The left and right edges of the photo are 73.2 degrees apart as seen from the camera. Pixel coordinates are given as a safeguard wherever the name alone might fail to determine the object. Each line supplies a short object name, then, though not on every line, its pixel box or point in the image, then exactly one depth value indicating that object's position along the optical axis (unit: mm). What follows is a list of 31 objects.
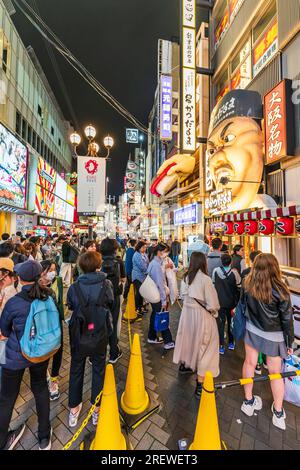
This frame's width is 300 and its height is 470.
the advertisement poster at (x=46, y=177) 19652
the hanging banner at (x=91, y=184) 7363
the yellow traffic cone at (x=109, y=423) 2119
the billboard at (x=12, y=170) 12672
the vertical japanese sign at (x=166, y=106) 17094
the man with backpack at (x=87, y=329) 2605
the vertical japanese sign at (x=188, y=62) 11047
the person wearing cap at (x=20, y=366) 2240
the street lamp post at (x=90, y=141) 8656
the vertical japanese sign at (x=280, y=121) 6215
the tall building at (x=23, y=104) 15500
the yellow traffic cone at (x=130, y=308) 6035
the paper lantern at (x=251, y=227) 6891
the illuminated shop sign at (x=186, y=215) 12869
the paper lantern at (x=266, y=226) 6028
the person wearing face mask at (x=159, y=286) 4395
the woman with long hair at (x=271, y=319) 2643
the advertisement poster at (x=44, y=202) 18938
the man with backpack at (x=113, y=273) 3965
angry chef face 7512
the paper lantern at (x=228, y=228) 8344
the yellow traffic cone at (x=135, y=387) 2863
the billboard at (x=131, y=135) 24258
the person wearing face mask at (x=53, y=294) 3156
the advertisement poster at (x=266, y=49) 7363
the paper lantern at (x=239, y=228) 7496
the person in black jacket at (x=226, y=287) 4117
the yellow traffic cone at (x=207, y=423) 2047
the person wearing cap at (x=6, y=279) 2977
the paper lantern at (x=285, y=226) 5367
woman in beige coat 3113
